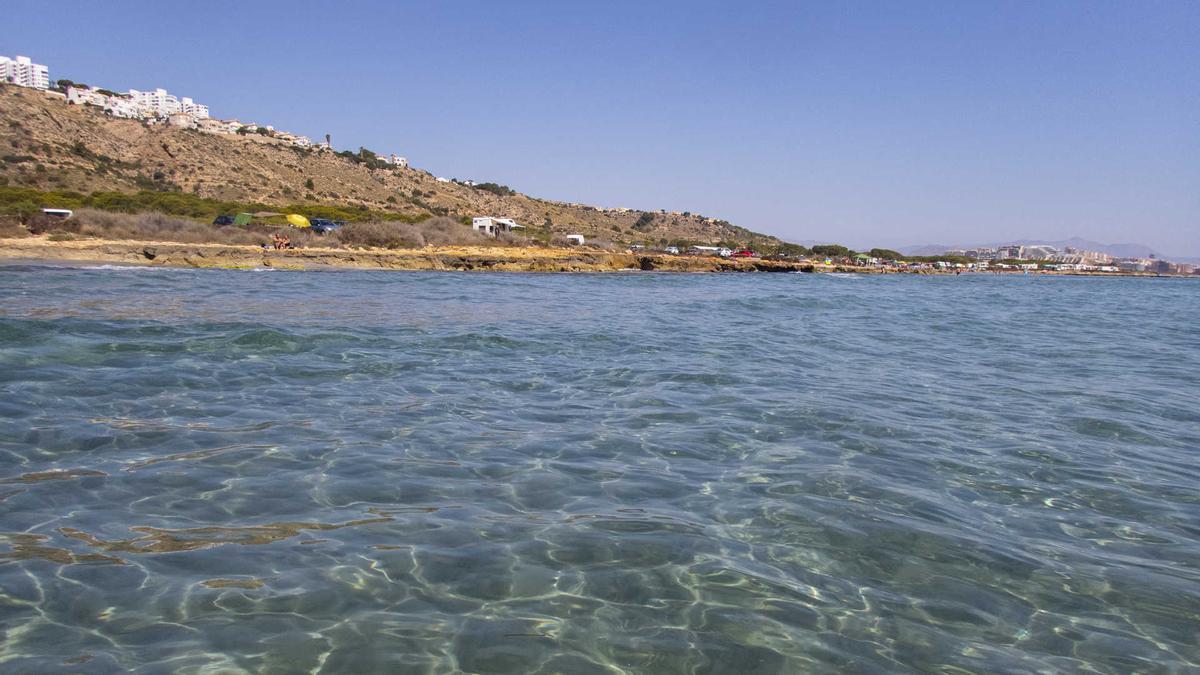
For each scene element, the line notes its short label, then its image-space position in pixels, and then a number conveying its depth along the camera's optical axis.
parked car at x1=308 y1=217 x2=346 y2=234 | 47.94
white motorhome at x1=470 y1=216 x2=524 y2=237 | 62.55
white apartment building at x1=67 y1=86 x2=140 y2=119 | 107.49
